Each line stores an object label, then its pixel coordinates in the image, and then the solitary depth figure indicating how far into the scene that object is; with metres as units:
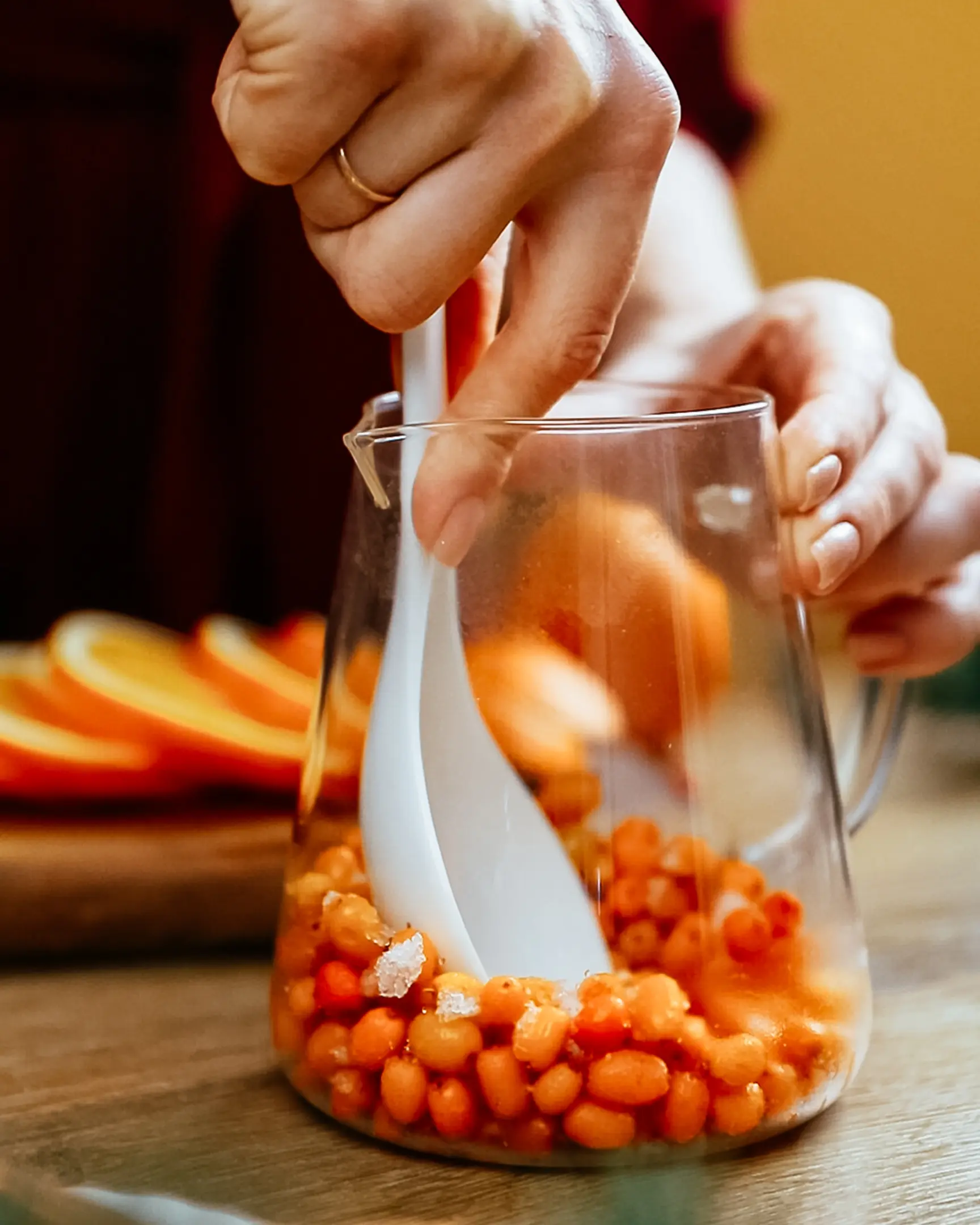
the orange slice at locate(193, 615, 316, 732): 0.52
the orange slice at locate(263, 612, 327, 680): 0.58
